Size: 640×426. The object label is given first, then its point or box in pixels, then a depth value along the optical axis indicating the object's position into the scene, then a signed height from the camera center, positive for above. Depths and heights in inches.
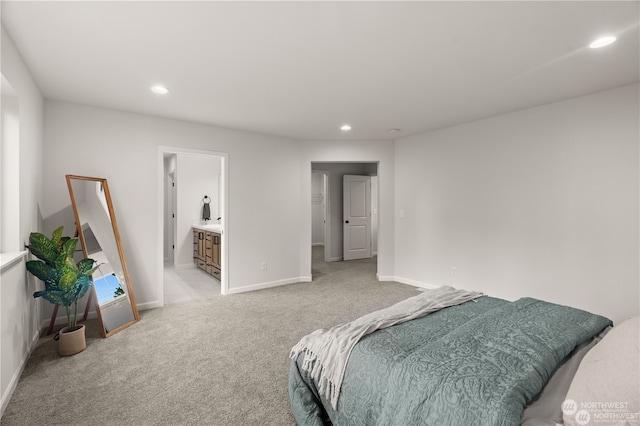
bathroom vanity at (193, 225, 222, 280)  209.5 -24.7
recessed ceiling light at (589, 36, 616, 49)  84.8 +48.8
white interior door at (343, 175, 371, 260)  285.9 -2.9
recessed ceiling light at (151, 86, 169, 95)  116.8 +48.9
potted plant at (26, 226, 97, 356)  98.0 -19.5
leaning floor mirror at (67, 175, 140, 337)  122.8 -15.1
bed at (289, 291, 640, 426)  43.1 -26.4
